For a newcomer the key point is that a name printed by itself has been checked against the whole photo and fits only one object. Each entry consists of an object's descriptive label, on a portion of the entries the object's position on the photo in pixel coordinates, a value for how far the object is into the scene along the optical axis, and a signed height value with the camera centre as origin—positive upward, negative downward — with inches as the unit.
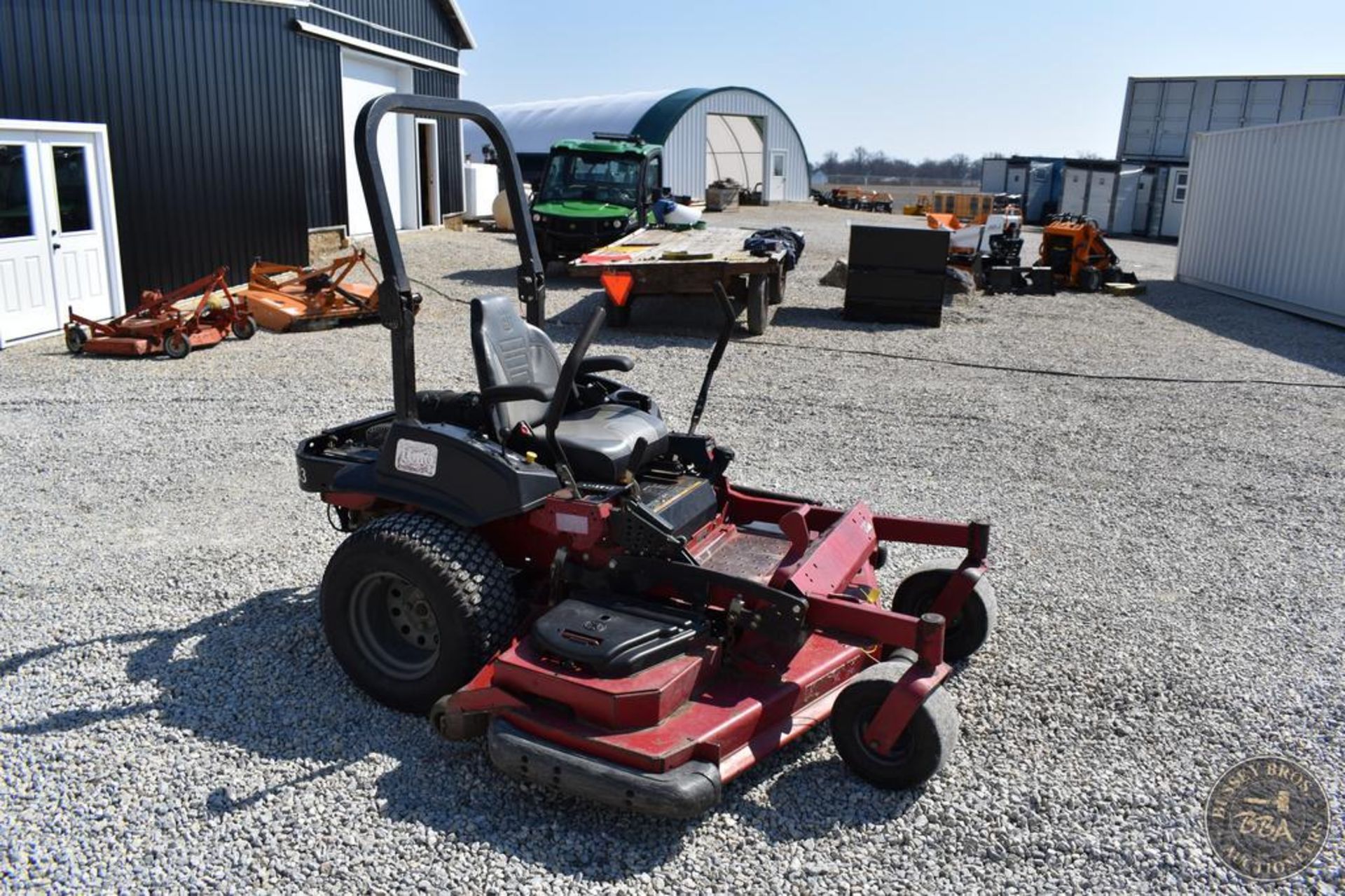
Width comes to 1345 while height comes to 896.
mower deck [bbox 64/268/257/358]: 412.8 -58.0
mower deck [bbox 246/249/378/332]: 479.8 -51.8
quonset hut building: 1385.3 +86.4
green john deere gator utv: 668.1 -1.0
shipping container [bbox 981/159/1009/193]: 1550.2 +45.4
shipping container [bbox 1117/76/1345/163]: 1293.1 +131.8
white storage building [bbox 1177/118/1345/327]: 621.3 -1.8
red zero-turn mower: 137.1 -56.7
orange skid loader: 725.3 -31.5
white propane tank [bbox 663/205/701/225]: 791.1 -14.5
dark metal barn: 444.1 +19.6
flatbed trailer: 474.0 -32.8
